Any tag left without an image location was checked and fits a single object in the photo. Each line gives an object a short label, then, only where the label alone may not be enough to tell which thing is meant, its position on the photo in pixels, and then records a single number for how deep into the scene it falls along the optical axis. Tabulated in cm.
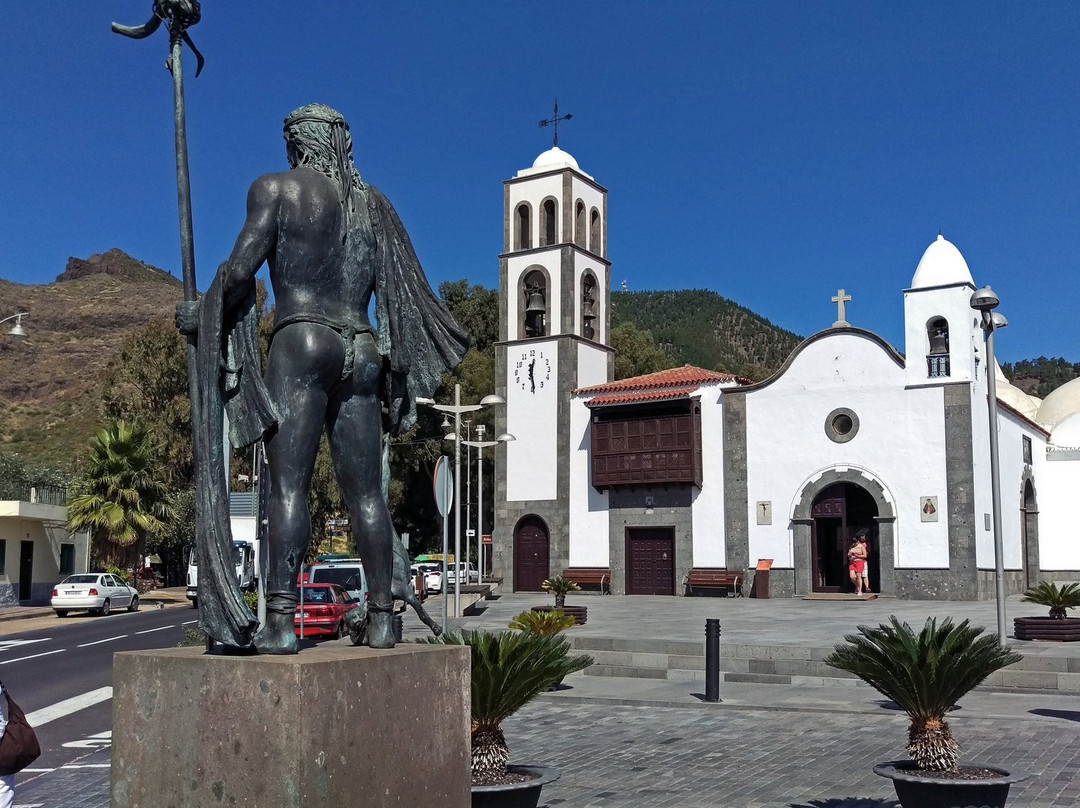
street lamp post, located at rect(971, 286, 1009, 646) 1570
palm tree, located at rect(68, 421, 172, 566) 3600
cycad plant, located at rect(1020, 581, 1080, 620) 1742
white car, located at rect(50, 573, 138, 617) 3130
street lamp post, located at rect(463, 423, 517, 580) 3382
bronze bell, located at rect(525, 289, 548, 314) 3928
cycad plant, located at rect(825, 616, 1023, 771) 674
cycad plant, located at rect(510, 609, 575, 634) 1532
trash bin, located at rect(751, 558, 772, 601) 3350
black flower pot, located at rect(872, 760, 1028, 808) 632
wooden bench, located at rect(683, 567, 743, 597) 3394
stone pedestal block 417
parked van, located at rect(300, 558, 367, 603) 2522
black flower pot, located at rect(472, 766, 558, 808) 608
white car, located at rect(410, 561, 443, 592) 4155
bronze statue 484
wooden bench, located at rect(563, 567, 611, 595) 3653
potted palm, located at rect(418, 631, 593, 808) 615
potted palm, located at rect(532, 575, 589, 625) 2245
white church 3152
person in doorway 3169
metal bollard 1292
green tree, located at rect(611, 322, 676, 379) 5303
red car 1953
